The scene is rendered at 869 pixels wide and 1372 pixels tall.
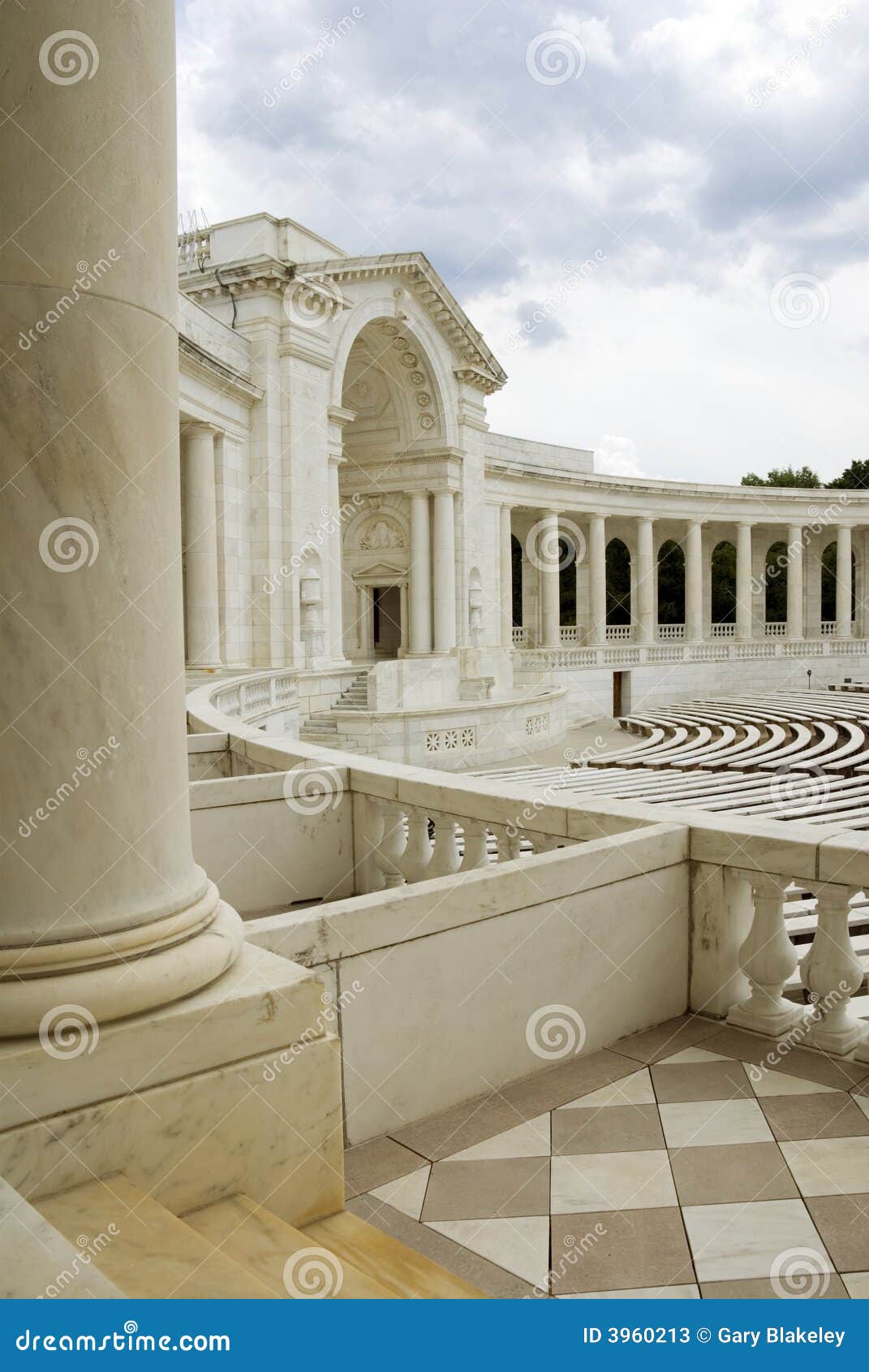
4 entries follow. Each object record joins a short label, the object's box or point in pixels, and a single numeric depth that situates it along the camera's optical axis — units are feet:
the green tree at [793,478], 332.19
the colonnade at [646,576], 197.57
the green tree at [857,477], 306.96
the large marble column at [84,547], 11.83
